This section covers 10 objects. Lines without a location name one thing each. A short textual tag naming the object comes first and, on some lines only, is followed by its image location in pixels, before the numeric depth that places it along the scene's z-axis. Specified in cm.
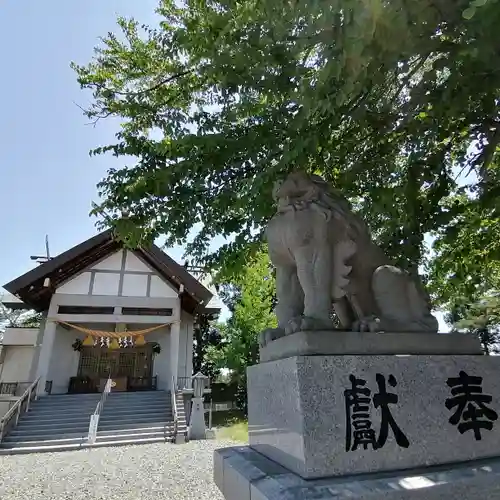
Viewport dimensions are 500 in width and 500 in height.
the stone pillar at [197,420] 1031
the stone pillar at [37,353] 1324
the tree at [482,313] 964
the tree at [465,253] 382
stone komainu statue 224
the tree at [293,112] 171
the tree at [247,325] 1658
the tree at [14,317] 2633
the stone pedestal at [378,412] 181
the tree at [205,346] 2276
